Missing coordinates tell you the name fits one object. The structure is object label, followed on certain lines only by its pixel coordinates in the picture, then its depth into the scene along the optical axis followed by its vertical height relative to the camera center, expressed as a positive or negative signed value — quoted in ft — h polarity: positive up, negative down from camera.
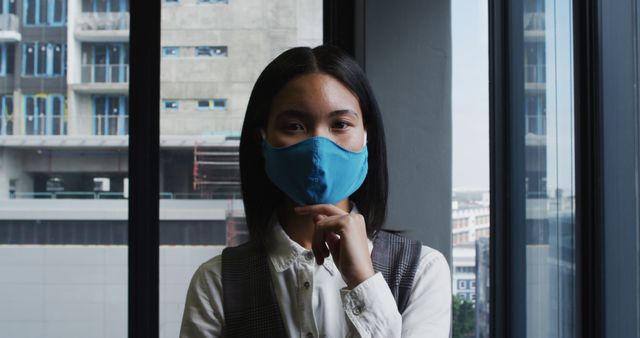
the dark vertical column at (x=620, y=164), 3.57 +0.11
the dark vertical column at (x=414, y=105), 6.46 +0.85
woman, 2.90 -0.34
